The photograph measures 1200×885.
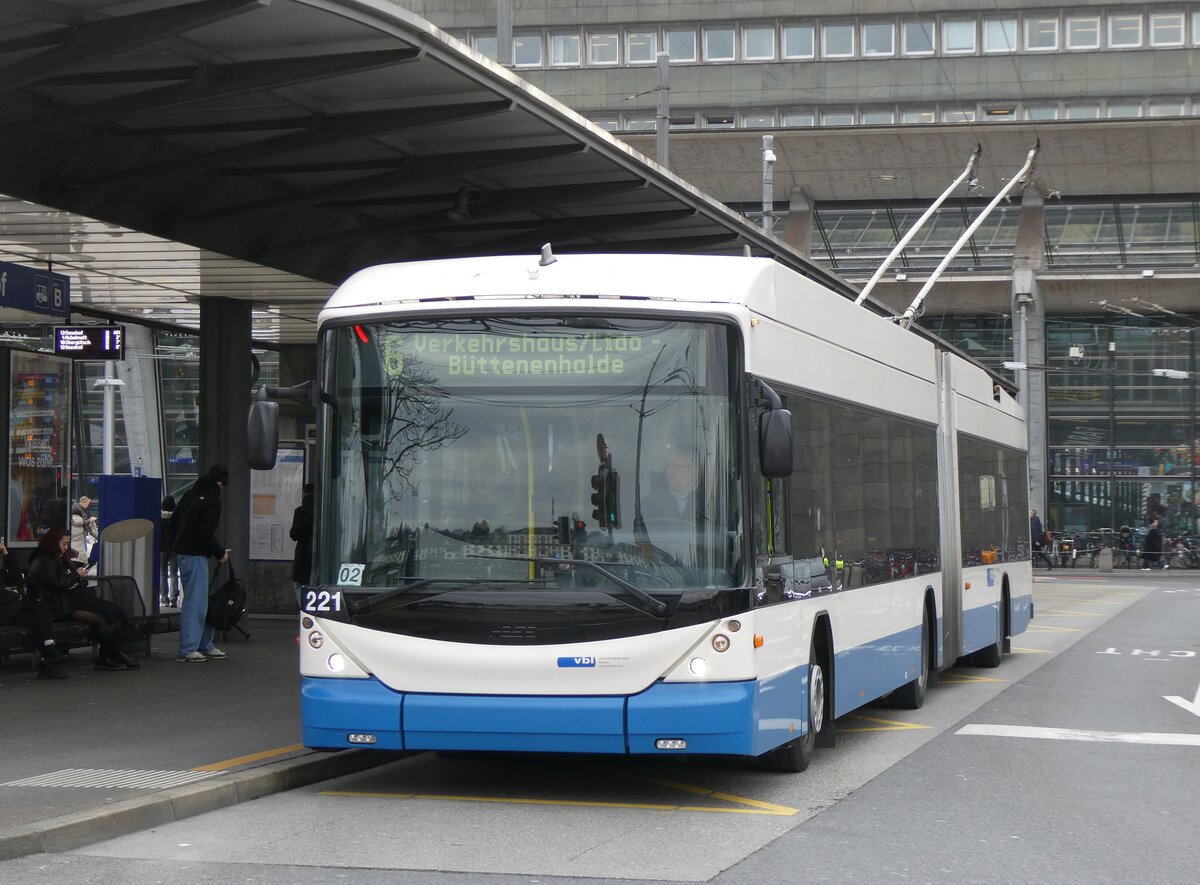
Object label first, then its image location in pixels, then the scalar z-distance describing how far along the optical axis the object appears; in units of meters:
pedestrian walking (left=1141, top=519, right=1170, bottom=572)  51.09
